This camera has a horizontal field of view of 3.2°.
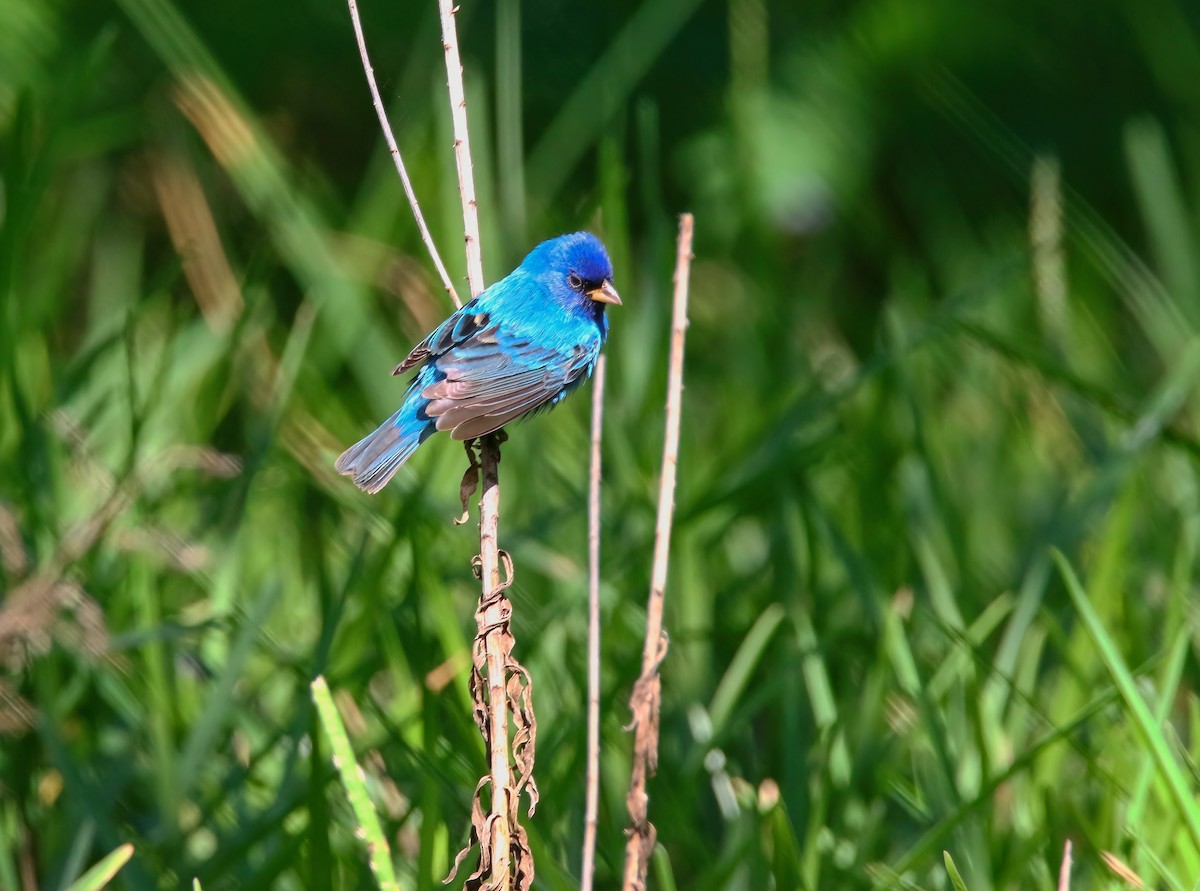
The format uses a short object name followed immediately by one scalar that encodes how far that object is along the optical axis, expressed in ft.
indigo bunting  22.87
